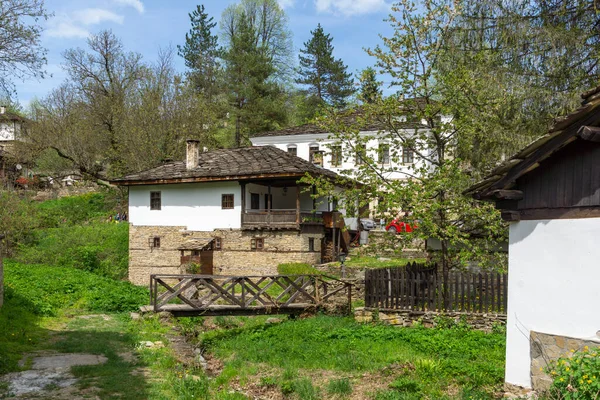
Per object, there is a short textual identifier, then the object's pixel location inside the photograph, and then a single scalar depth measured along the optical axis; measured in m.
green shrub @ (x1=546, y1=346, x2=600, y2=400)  5.76
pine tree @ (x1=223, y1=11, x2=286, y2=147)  42.38
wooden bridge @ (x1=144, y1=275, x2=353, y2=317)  14.23
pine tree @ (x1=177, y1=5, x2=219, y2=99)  47.94
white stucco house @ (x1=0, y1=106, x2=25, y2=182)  37.44
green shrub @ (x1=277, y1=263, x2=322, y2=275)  20.80
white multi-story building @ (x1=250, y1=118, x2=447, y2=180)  34.77
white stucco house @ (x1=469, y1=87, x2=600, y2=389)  6.69
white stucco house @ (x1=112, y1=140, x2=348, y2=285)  24.19
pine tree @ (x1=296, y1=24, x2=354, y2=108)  48.16
